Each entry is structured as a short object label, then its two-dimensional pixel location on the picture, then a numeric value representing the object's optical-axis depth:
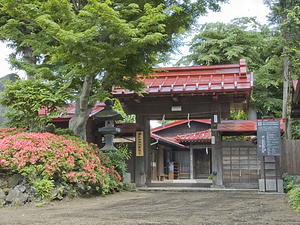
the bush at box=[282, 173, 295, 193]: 11.85
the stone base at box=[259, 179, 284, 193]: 12.23
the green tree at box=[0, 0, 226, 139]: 8.44
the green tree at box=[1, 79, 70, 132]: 9.48
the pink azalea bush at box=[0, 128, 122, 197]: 8.14
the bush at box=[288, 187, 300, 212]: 6.79
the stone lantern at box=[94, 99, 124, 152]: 12.62
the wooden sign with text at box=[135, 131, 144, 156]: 14.75
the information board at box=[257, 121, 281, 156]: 11.90
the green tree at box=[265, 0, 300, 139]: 18.11
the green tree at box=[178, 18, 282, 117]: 21.23
